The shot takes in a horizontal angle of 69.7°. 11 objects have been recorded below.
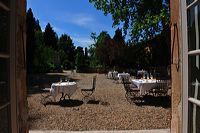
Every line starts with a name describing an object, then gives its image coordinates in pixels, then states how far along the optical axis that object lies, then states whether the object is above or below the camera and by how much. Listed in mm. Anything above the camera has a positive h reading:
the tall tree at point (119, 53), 16873 +1508
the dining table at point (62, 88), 5559 -875
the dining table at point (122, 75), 10278 -693
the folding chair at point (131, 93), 5690 -1233
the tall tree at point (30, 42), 14228 +2423
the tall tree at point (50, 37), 25034 +5195
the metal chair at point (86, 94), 6148 -1298
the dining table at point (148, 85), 5525 -748
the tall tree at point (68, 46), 26570 +3893
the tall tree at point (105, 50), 17452 +2013
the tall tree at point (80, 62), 19003 +562
